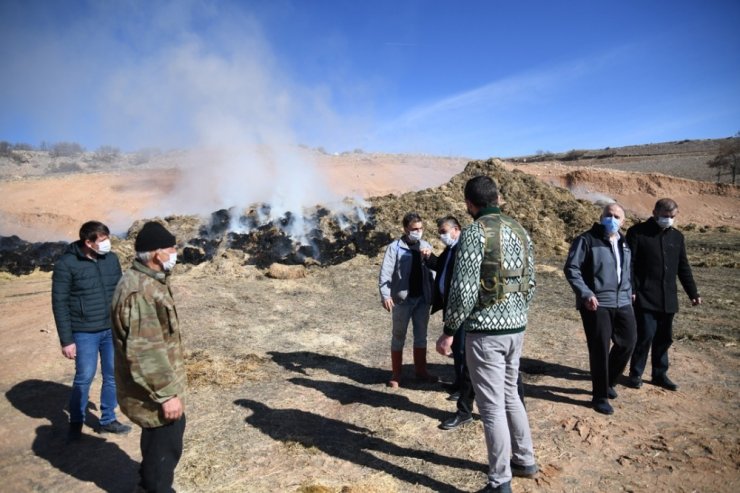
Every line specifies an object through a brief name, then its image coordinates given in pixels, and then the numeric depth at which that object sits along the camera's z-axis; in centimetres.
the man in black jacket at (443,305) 400
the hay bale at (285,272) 1086
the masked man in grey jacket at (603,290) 411
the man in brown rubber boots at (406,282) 469
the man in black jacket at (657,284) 461
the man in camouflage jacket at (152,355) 250
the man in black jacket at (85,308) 374
